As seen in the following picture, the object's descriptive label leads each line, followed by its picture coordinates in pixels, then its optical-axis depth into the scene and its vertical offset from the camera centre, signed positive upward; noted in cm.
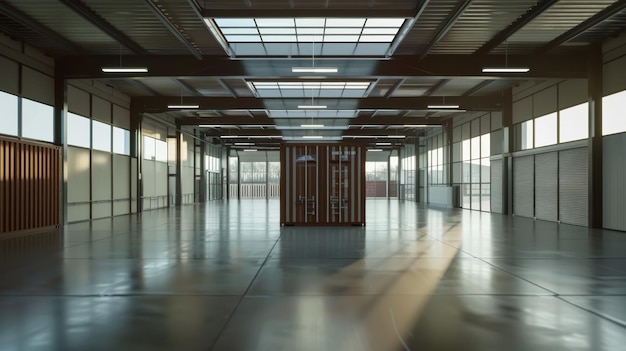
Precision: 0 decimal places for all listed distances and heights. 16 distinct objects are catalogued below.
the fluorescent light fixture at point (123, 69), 1803 +426
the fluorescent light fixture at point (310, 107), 2472 +383
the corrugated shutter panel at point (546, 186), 2252 -40
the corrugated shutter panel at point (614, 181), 1730 -13
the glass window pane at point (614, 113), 1736 +246
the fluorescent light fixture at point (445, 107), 2547 +388
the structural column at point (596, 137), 1861 +161
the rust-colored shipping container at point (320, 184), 2016 -24
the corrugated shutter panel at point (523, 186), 2503 -44
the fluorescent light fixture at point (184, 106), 2394 +372
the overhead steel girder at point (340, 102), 2762 +458
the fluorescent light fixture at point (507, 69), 1761 +412
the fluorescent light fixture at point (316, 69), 1743 +411
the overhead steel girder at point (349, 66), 1922 +465
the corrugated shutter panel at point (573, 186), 1980 -38
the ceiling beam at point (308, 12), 1440 +512
